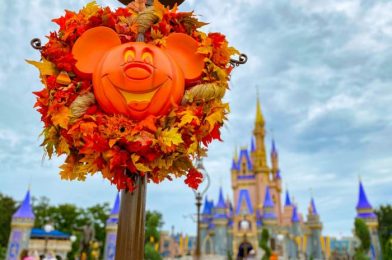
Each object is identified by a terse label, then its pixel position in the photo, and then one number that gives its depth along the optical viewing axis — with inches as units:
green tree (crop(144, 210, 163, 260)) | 527.5
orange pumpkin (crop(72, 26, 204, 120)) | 82.2
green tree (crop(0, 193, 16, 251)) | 1114.7
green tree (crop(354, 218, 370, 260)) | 749.9
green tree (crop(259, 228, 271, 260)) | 819.4
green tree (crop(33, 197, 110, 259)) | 1288.1
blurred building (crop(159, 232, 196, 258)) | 2031.0
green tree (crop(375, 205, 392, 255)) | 1225.2
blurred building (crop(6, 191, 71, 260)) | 640.1
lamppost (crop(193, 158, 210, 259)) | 371.1
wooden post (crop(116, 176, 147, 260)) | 81.7
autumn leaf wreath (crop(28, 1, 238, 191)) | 77.5
